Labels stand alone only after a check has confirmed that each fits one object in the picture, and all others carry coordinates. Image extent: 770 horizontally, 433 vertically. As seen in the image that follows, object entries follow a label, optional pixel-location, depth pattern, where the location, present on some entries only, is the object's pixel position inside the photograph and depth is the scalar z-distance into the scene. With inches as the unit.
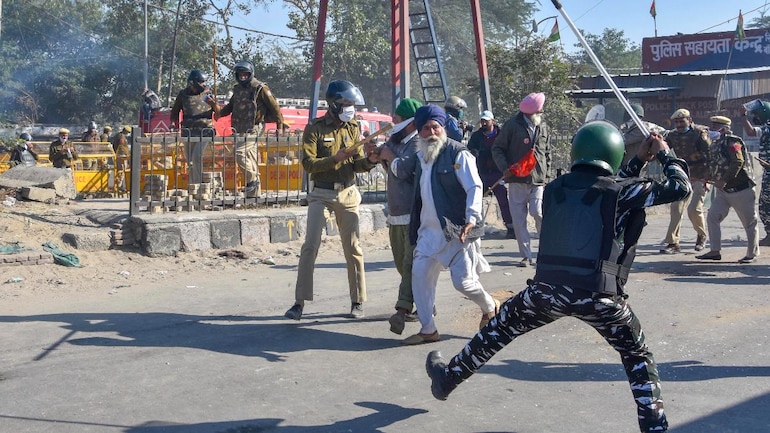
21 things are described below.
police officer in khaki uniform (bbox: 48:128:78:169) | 685.9
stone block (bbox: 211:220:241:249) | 403.5
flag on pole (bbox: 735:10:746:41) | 911.0
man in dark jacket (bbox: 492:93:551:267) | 382.0
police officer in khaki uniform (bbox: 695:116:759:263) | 388.5
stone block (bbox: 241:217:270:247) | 417.1
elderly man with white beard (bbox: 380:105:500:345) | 241.3
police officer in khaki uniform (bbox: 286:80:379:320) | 280.2
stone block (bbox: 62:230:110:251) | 374.3
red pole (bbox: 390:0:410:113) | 536.7
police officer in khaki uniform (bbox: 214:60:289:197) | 449.7
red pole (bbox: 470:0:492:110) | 587.5
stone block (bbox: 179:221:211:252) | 391.2
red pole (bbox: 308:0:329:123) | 550.6
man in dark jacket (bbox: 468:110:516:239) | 459.8
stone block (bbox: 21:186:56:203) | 488.7
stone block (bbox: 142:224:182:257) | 380.8
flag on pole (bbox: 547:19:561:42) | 627.4
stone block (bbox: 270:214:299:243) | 429.7
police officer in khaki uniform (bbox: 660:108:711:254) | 402.0
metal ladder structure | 601.4
